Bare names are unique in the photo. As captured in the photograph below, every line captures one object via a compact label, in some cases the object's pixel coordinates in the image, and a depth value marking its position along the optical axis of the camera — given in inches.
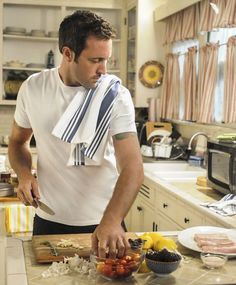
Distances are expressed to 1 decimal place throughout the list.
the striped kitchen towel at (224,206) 104.0
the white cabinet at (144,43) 206.1
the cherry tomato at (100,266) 56.8
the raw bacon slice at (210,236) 71.1
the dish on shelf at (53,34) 223.7
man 68.1
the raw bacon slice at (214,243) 68.9
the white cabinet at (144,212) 149.4
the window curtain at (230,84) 149.4
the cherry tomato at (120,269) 56.5
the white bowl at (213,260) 62.2
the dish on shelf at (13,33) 220.2
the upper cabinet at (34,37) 221.6
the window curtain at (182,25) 179.0
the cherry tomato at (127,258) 57.4
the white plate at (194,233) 68.8
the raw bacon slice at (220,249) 66.8
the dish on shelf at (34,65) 225.6
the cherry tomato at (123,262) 56.8
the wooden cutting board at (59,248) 63.3
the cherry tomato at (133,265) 56.9
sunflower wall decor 209.2
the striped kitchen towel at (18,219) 115.3
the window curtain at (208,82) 162.9
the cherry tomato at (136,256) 57.8
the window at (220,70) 162.2
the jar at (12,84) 223.0
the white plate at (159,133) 194.1
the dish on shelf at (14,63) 222.8
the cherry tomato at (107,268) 56.7
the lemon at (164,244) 66.1
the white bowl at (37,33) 222.7
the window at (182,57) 193.5
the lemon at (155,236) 67.7
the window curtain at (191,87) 179.6
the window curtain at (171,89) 195.9
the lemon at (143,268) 60.2
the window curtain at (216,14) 146.5
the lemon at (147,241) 66.1
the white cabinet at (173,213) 116.4
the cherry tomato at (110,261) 56.9
